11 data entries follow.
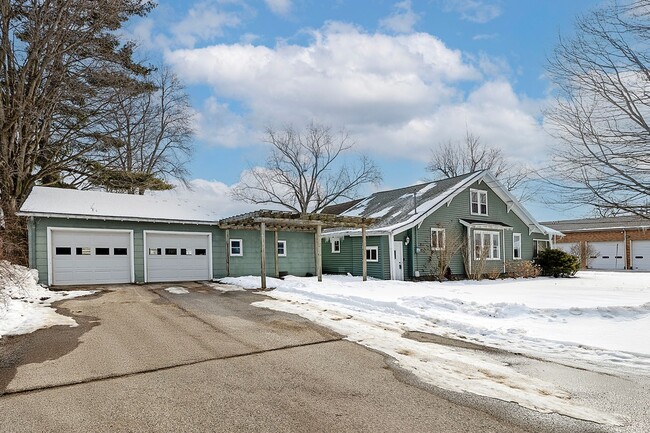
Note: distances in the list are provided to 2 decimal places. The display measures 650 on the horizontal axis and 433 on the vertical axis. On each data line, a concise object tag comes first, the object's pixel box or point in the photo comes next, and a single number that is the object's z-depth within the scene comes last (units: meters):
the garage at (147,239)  14.64
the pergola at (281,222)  14.14
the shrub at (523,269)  22.17
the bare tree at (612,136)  9.70
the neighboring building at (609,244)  29.28
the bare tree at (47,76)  15.75
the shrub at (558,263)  22.22
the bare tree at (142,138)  19.80
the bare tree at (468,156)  37.38
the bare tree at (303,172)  34.34
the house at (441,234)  19.44
